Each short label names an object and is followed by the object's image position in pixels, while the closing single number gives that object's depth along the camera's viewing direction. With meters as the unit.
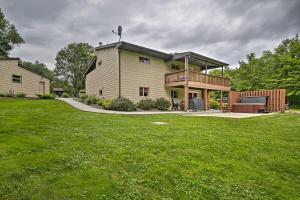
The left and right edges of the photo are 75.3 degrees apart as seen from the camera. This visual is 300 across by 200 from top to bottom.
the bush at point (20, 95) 19.56
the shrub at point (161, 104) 16.48
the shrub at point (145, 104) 15.66
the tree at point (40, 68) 53.42
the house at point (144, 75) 15.71
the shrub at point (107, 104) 14.01
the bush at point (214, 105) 25.05
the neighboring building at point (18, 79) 19.55
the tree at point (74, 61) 44.50
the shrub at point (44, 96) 20.91
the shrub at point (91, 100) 16.68
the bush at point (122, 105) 13.84
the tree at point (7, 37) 29.05
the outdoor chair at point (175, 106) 18.08
